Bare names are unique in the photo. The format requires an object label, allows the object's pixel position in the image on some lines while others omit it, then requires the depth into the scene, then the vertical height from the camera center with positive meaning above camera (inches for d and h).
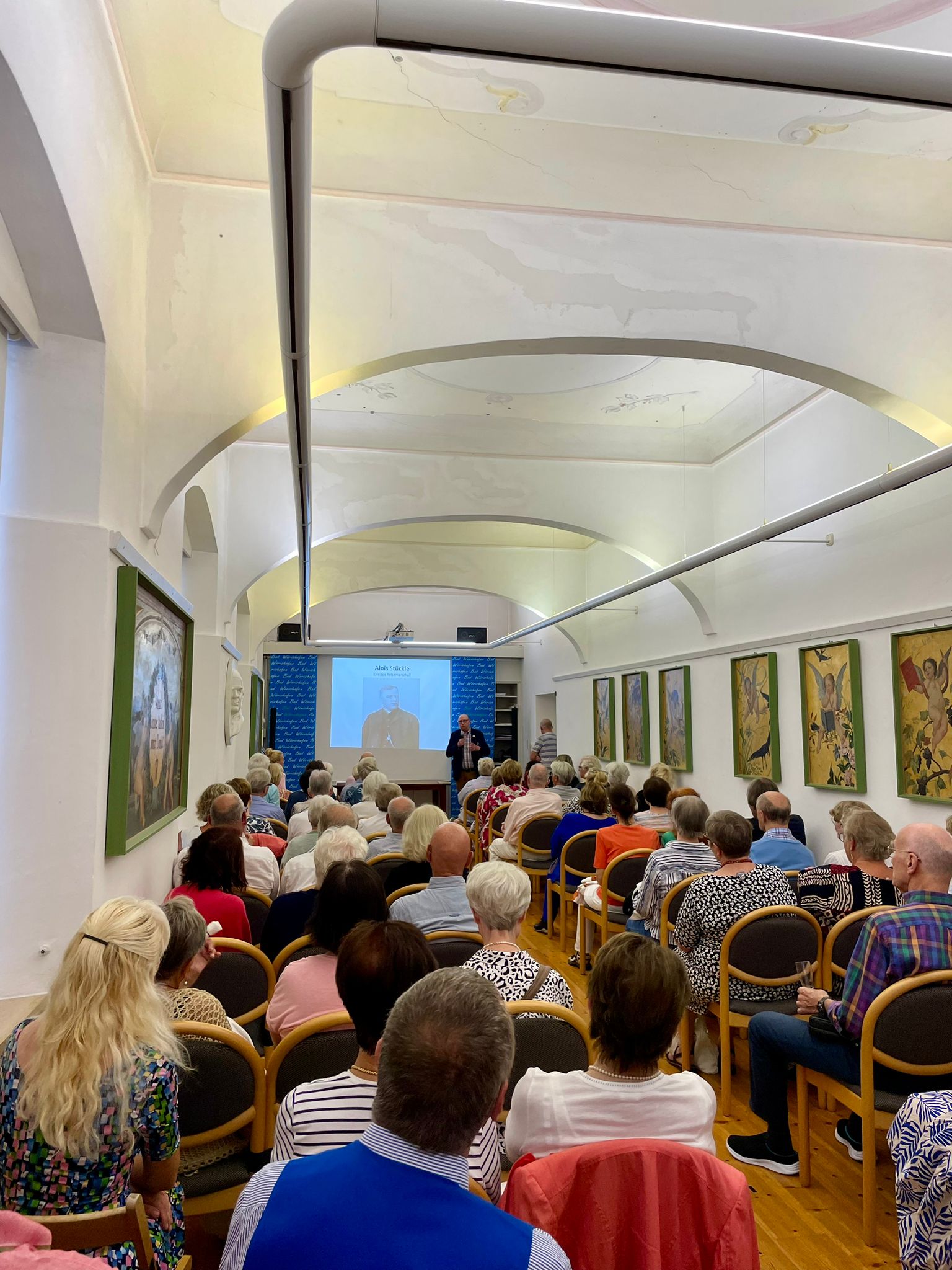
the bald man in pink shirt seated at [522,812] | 294.4 -26.9
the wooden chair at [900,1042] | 104.8 -35.9
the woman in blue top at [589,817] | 255.3 -24.6
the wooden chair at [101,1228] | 61.5 -33.8
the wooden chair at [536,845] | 291.6 -37.4
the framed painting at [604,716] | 483.8 +5.8
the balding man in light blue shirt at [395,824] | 209.0 -22.0
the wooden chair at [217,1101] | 86.1 -35.4
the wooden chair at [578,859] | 251.9 -35.9
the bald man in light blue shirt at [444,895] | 136.7 -25.2
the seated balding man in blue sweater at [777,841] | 202.7 -25.1
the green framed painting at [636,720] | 425.4 +3.5
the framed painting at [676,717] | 370.3 +4.2
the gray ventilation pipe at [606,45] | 63.3 +47.8
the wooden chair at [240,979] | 119.5 -32.9
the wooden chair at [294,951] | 120.8 -30.1
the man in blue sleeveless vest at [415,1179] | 43.1 -22.2
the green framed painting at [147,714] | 134.0 +2.3
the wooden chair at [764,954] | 141.3 -34.8
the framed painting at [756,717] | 294.4 +3.6
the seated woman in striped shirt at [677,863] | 177.6 -26.0
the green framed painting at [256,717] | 490.3 +5.0
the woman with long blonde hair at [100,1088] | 65.8 -26.2
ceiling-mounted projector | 656.3 +65.8
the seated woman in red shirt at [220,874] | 141.3 -22.9
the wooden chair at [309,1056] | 88.4 -31.7
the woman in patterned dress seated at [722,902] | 149.5 -28.2
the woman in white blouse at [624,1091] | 68.2 -27.1
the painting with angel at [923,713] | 211.0 +3.5
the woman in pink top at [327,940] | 104.0 -26.1
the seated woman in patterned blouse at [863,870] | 149.8 -23.2
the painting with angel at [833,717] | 246.4 +3.1
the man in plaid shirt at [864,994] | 108.3 -31.7
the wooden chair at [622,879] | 209.3 -34.6
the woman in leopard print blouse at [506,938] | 100.6 -25.6
